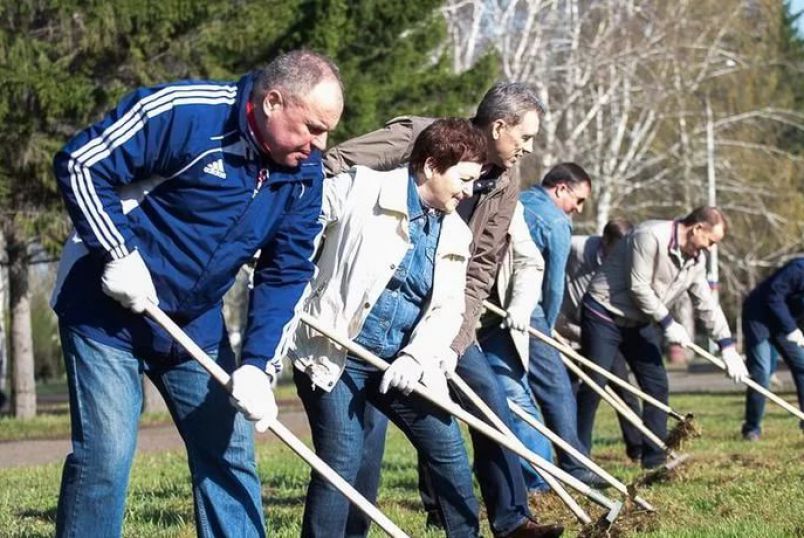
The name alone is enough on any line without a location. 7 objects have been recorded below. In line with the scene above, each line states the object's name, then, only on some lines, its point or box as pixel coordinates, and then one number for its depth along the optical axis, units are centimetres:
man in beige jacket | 1502
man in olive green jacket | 937
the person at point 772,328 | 1915
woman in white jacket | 837
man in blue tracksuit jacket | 671
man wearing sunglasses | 1281
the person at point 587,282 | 1654
